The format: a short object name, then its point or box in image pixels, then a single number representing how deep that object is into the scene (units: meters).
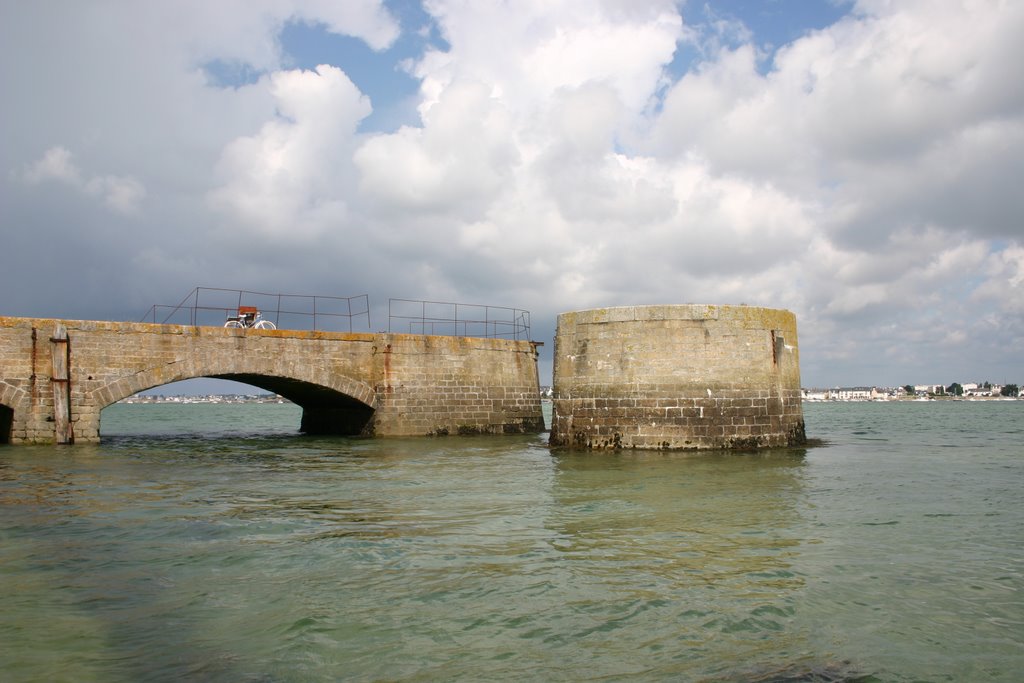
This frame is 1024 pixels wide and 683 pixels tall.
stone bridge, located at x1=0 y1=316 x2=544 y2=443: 18.73
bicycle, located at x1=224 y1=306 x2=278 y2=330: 22.34
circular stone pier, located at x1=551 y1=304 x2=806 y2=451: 17.16
